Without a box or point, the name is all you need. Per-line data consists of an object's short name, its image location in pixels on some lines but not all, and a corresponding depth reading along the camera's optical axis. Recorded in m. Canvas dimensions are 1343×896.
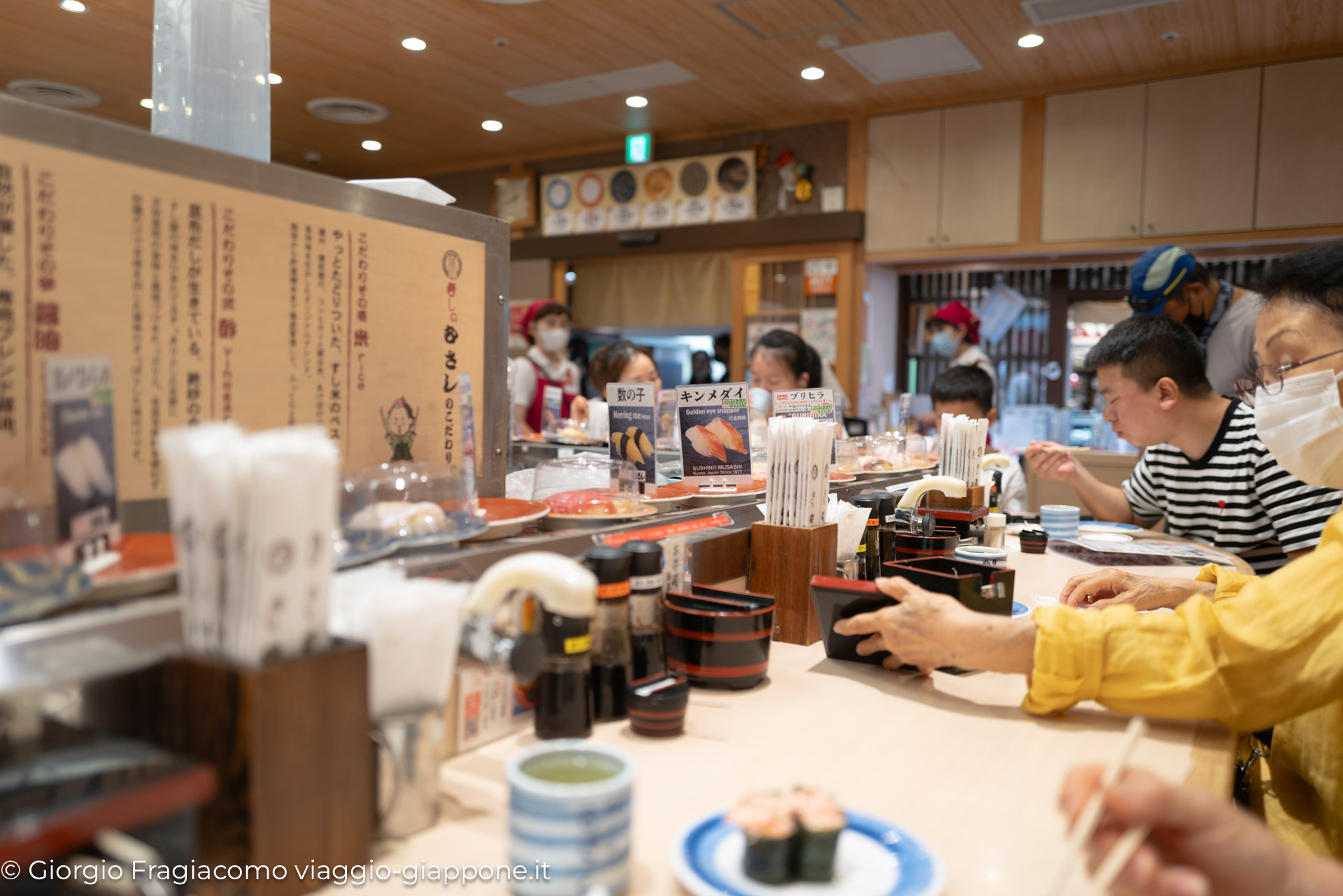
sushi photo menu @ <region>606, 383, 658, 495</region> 1.79
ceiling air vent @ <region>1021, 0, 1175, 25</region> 4.32
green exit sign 6.78
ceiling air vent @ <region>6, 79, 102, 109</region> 6.02
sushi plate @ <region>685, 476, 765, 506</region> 1.79
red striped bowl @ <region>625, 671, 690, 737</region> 1.04
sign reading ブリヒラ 2.26
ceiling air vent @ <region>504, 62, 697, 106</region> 5.52
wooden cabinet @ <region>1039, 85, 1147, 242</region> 5.34
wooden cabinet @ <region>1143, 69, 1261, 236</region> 5.05
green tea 0.78
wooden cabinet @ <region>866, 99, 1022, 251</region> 5.69
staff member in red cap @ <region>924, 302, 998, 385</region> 5.59
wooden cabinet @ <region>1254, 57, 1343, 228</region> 4.86
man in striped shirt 2.63
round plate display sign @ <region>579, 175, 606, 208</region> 7.17
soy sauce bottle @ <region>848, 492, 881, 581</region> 1.72
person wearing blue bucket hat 3.77
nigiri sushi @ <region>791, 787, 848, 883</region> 0.72
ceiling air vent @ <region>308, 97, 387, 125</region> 6.24
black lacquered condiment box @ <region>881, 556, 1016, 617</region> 1.31
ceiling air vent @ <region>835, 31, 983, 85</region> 4.91
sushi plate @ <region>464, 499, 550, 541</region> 1.28
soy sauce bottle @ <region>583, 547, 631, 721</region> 1.10
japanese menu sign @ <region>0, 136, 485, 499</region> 0.95
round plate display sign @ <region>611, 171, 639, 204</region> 7.03
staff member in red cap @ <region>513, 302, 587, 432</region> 5.33
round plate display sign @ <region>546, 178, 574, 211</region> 7.36
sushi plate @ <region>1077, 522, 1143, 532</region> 2.84
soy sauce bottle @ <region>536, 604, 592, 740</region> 1.01
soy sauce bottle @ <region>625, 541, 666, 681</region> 1.15
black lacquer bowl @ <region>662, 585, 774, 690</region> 1.19
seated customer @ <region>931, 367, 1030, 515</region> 3.62
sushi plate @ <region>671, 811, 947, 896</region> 0.72
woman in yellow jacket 1.09
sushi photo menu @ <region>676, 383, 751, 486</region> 1.88
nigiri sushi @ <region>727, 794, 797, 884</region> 0.72
